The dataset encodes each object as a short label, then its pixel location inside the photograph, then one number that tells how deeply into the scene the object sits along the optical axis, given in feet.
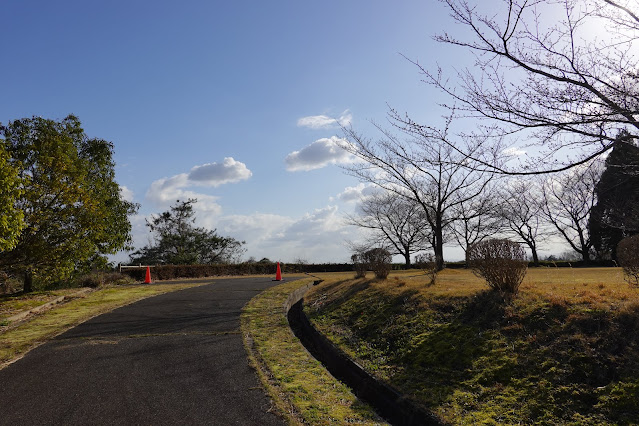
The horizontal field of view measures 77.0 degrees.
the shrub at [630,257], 24.56
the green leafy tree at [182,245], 125.29
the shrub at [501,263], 23.98
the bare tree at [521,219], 126.00
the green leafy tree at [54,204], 42.93
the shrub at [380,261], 43.57
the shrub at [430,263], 38.61
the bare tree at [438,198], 65.10
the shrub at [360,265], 47.29
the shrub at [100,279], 64.34
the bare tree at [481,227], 124.13
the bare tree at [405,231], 139.85
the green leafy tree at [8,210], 29.11
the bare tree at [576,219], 116.58
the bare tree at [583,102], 18.97
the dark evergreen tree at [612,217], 85.21
